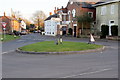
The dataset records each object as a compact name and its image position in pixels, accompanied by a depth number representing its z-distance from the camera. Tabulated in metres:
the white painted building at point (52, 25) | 66.96
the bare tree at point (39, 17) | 117.88
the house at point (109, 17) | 38.31
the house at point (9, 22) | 95.56
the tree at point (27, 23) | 143.50
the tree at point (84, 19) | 47.53
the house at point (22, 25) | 134.25
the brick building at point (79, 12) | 50.59
